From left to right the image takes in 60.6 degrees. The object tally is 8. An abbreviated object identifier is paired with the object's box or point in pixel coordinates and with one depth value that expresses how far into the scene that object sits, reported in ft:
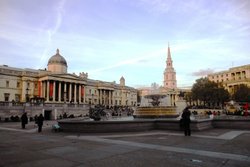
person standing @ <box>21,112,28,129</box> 75.56
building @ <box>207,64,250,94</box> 319.88
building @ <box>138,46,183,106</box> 478.59
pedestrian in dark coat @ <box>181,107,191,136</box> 46.96
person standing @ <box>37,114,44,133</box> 63.30
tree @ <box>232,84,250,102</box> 241.55
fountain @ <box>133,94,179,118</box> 86.03
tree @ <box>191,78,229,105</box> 242.37
